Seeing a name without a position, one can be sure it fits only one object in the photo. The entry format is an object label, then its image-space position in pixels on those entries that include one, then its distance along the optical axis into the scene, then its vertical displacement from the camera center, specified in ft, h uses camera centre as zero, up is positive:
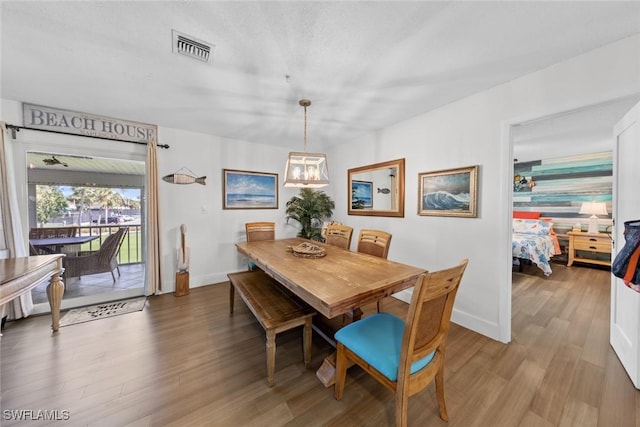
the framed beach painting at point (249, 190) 12.80 +1.17
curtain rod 7.98 +3.03
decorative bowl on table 7.30 -1.44
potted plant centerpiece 14.06 -0.01
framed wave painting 7.85 +0.62
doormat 8.35 -4.13
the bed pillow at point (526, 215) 17.07 -0.56
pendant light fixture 8.13 +1.48
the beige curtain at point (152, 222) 10.36 -0.59
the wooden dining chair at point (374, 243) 7.88 -1.30
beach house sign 8.43 +3.58
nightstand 14.06 -2.44
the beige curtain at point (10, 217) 7.73 -0.25
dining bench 5.29 -2.72
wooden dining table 4.32 -1.65
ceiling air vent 5.09 +3.93
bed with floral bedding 12.82 -2.07
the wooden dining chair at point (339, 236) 9.35 -1.19
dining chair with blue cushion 3.62 -2.70
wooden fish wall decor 10.98 +1.61
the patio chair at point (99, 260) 9.84 -2.33
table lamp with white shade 14.20 -0.22
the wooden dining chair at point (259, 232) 11.03 -1.16
